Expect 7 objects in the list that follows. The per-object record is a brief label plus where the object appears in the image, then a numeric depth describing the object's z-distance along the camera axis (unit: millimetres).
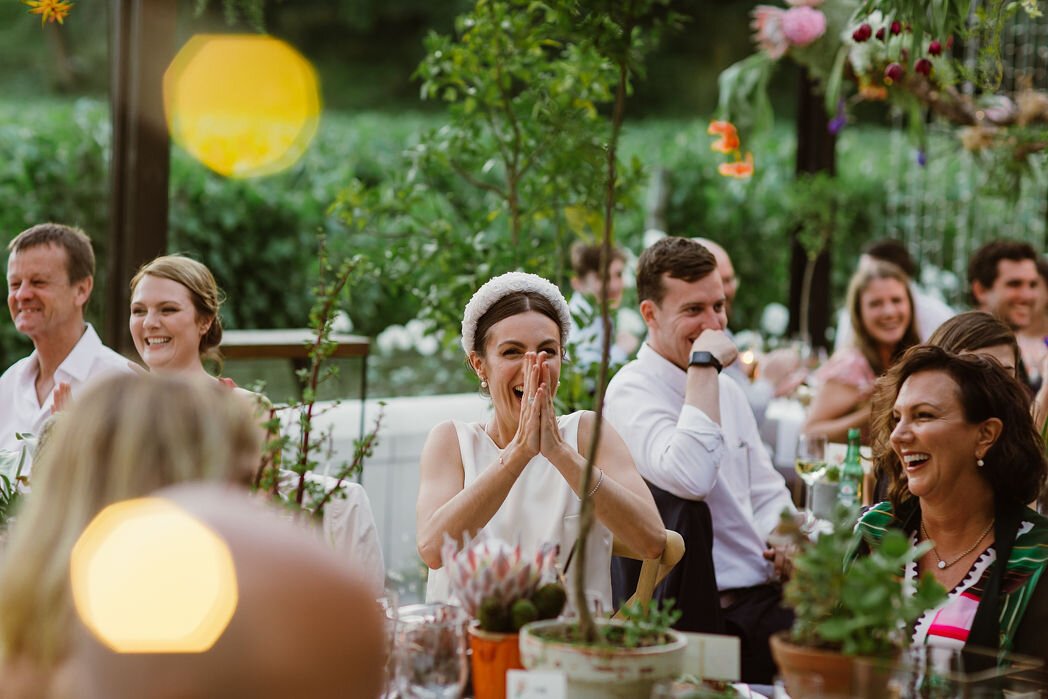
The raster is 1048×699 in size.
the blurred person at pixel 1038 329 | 5102
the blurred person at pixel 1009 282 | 5043
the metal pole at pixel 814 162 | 6621
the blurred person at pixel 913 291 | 5359
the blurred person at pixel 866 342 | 4391
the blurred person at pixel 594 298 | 4367
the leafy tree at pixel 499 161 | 3990
